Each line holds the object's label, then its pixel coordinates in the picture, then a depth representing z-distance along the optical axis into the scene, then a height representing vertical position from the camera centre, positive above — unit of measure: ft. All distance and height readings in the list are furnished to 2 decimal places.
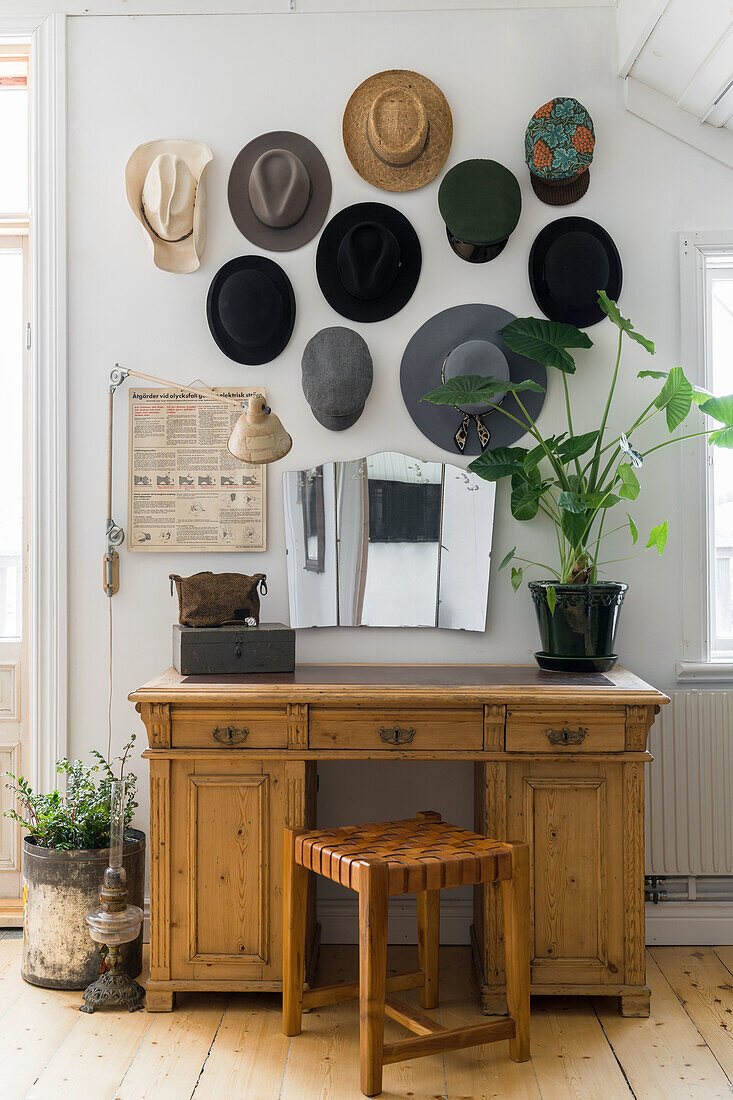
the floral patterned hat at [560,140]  9.09 +3.80
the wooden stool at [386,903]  6.41 -2.66
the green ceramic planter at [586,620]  8.35 -0.70
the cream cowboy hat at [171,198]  9.23 +3.32
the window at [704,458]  9.37 +0.81
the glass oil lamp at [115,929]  7.63 -3.11
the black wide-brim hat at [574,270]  9.23 +2.61
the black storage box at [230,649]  8.23 -0.95
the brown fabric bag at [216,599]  8.57 -0.54
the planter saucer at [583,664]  8.41 -1.10
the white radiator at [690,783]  9.21 -2.35
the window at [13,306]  9.95 +2.44
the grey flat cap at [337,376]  9.21 +1.58
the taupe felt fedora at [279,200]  9.30 +3.33
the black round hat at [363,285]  9.30 +2.63
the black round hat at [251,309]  9.30 +2.25
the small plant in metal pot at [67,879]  8.10 -2.91
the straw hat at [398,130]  9.21 +3.96
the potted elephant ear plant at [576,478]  8.35 +0.57
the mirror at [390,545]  9.36 -0.05
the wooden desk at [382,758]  7.64 -2.12
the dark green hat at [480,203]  9.17 +3.24
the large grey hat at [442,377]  9.34 +1.59
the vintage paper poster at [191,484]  9.46 +0.55
